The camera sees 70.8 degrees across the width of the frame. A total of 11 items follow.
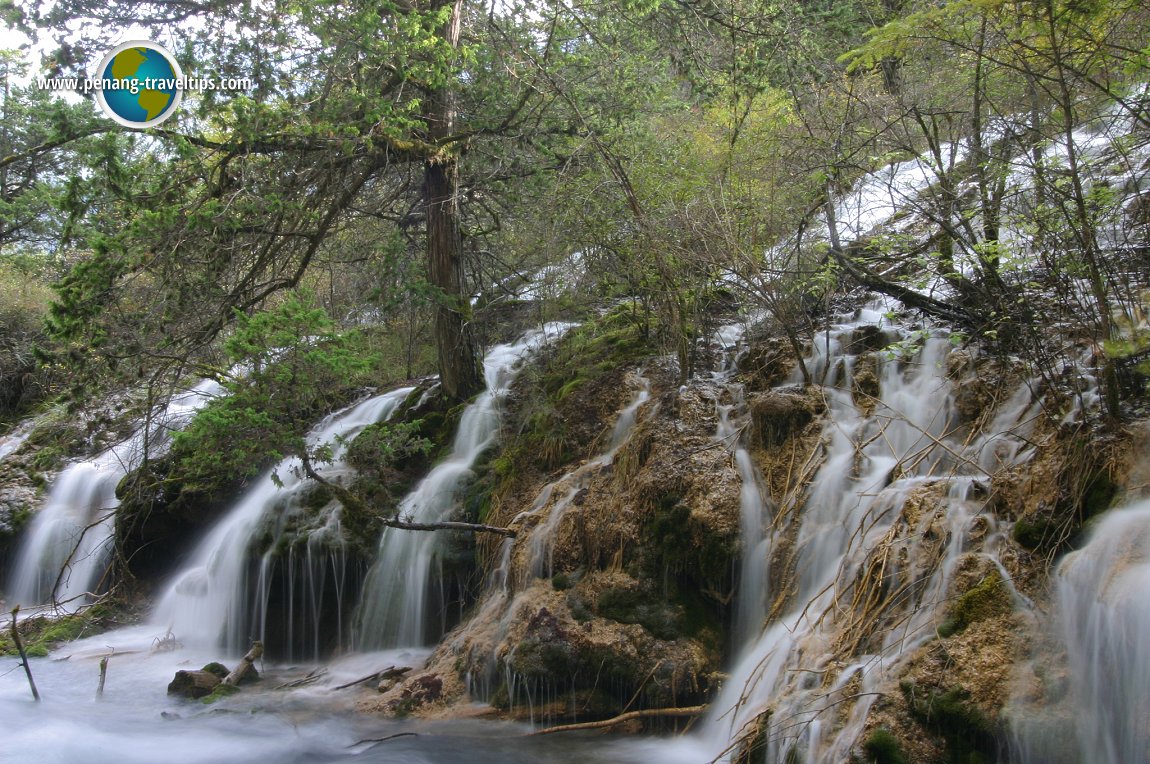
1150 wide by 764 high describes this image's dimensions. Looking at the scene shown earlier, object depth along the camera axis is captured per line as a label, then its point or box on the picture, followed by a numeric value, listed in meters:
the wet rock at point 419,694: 6.61
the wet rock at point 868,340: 7.83
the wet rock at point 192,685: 7.35
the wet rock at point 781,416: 6.92
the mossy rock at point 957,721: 3.92
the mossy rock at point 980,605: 4.32
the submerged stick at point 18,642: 6.77
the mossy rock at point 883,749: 3.98
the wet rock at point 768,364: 7.80
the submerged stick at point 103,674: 7.41
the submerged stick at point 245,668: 7.46
